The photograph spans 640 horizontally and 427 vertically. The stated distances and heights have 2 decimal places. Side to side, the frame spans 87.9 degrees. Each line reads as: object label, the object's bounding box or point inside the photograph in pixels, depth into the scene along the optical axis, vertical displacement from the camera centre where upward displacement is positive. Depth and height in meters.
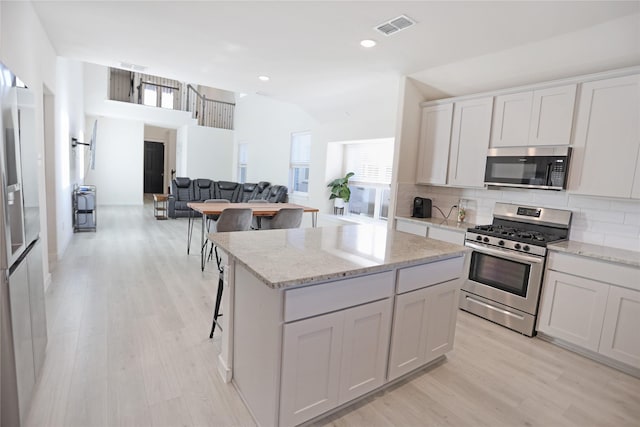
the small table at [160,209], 8.04 -1.01
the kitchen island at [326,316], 1.58 -0.74
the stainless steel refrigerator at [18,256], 1.45 -0.48
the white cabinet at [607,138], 2.59 +0.49
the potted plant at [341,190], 5.79 -0.17
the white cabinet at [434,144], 3.84 +0.50
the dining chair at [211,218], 4.56 -0.63
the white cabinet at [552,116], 2.90 +0.71
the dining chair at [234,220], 3.95 -0.56
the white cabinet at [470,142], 3.50 +0.52
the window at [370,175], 5.20 +0.12
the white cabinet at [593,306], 2.40 -0.85
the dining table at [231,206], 4.22 -0.47
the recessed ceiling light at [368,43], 3.02 +1.28
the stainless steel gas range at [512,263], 2.90 -0.66
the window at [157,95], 9.89 +2.23
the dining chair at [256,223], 4.85 -0.70
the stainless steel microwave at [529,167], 2.96 +0.24
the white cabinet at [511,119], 3.17 +0.71
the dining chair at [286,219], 4.35 -0.55
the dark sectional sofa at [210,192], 8.04 -0.48
